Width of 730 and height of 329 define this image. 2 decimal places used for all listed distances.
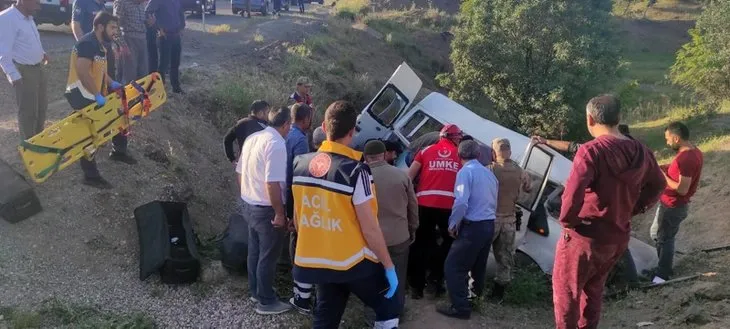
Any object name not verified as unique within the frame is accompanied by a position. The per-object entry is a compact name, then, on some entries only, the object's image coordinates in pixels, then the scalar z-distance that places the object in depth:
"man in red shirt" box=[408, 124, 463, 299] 5.54
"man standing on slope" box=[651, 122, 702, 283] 6.10
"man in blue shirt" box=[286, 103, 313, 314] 5.02
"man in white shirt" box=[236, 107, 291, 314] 4.63
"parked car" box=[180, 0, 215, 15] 23.98
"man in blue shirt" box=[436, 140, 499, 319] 5.18
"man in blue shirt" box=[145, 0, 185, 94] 9.08
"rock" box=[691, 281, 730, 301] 5.84
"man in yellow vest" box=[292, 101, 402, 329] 3.44
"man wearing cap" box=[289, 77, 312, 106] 8.58
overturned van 6.70
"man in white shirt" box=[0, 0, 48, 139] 5.85
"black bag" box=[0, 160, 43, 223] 5.48
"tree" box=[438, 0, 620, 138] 15.71
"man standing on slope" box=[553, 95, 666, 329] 3.85
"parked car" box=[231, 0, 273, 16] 27.50
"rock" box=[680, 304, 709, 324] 5.35
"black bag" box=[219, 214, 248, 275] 5.60
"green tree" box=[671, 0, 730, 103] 16.03
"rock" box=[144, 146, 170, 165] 7.55
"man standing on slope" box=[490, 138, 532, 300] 5.73
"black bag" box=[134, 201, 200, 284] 5.32
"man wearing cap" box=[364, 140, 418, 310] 4.62
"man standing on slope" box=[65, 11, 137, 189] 5.93
